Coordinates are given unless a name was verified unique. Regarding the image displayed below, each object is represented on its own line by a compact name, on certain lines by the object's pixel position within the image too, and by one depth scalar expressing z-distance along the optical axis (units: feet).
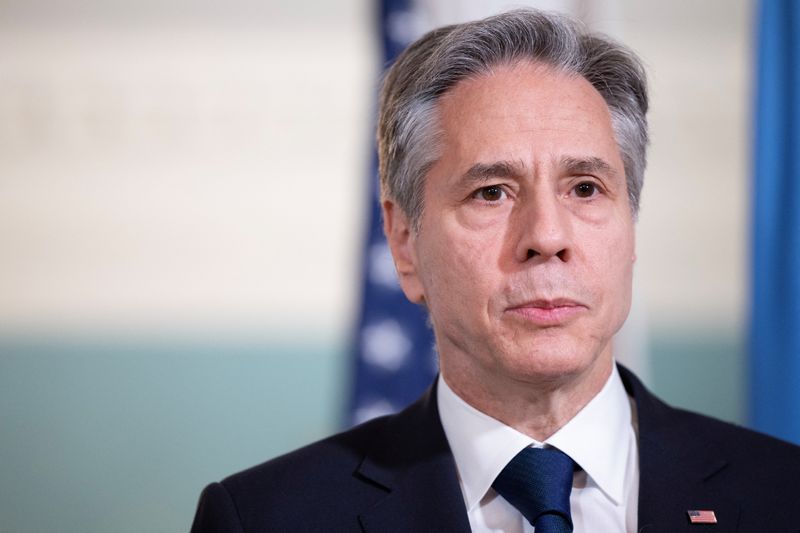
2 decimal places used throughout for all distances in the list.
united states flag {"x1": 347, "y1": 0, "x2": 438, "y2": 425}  24.84
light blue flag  19.71
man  12.57
